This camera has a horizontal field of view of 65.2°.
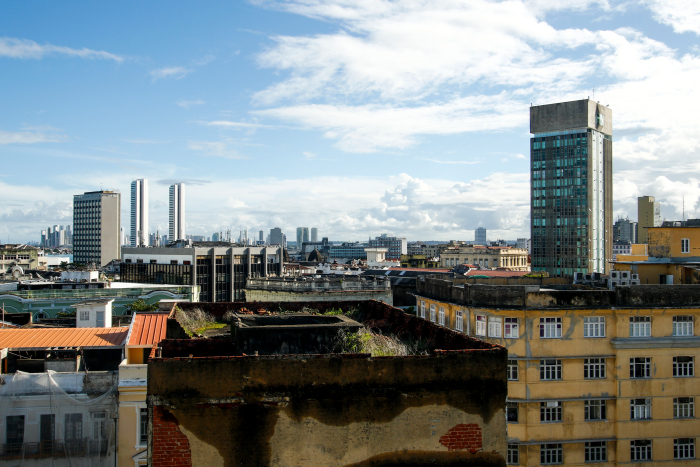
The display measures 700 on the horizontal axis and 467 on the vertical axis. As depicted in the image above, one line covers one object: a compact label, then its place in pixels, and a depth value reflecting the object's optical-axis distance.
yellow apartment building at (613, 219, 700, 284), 36.08
